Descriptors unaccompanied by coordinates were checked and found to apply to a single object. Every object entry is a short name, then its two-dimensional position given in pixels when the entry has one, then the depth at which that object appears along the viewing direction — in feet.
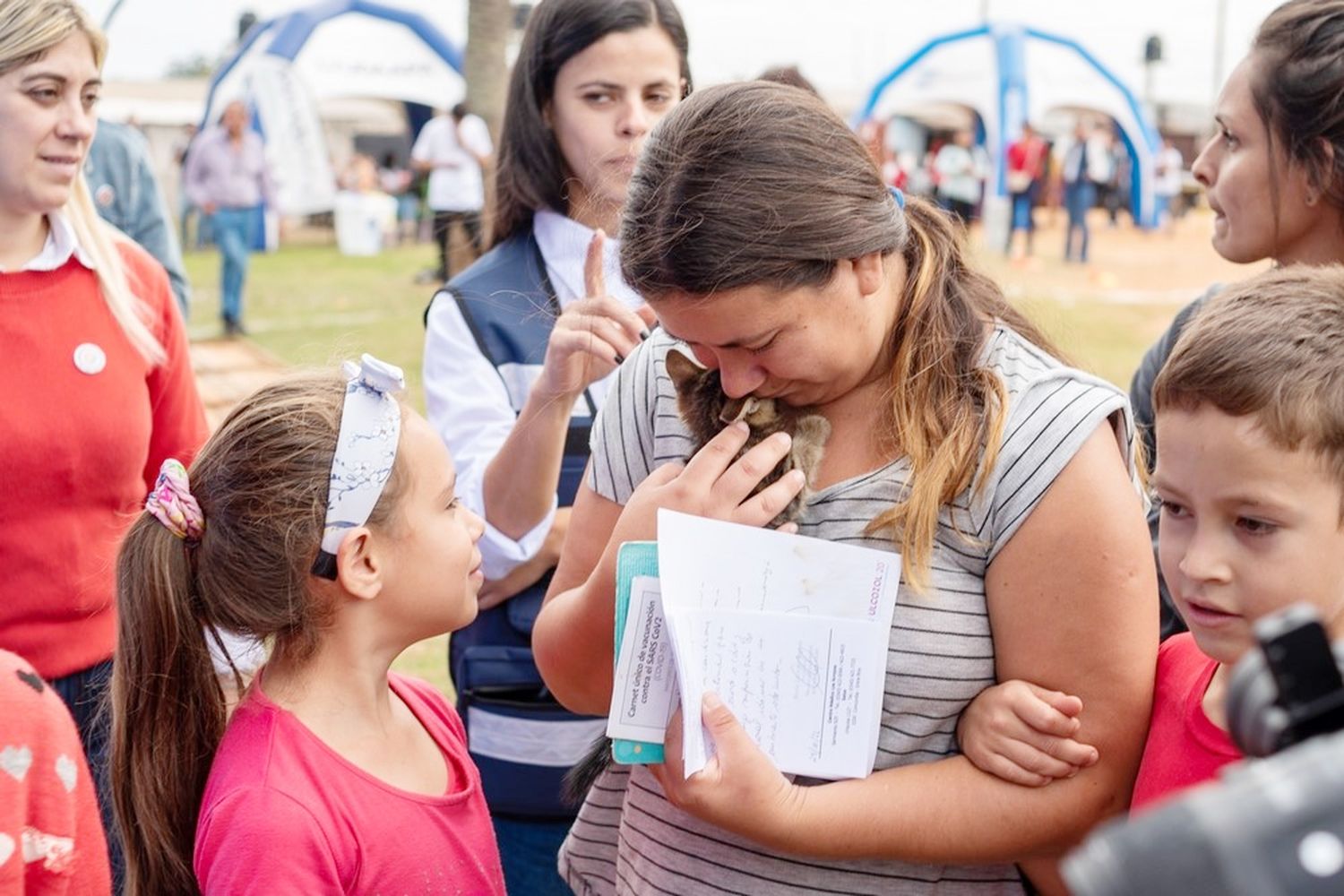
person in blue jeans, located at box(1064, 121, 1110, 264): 71.82
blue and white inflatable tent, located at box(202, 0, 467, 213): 67.00
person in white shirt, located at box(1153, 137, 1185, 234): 92.38
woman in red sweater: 8.59
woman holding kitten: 5.46
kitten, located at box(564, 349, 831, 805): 5.91
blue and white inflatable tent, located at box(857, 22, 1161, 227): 71.00
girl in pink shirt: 6.58
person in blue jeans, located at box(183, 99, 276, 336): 42.24
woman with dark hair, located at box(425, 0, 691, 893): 8.15
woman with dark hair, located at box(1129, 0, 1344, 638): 7.52
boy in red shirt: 5.13
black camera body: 1.77
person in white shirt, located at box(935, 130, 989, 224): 79.61
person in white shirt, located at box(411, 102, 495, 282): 53.36
